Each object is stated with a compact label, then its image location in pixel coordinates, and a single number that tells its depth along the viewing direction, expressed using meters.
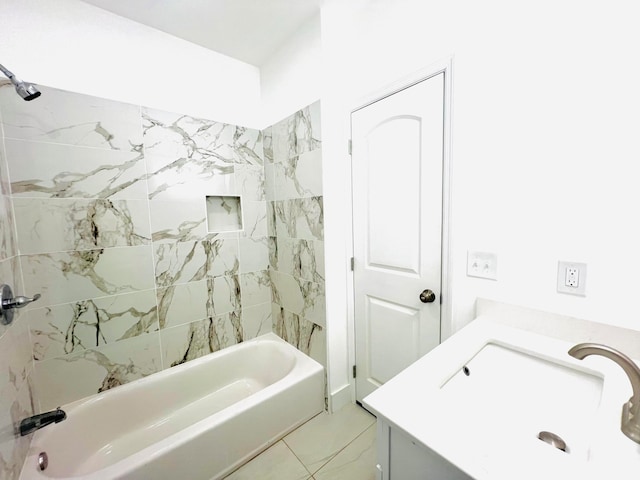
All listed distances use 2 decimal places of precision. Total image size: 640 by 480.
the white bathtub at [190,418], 1.15
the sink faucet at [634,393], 0.51
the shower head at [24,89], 0.95
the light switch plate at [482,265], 1.06
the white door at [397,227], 1.23
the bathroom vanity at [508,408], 0.47
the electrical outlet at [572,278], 0.87
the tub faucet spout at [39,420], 1.06
